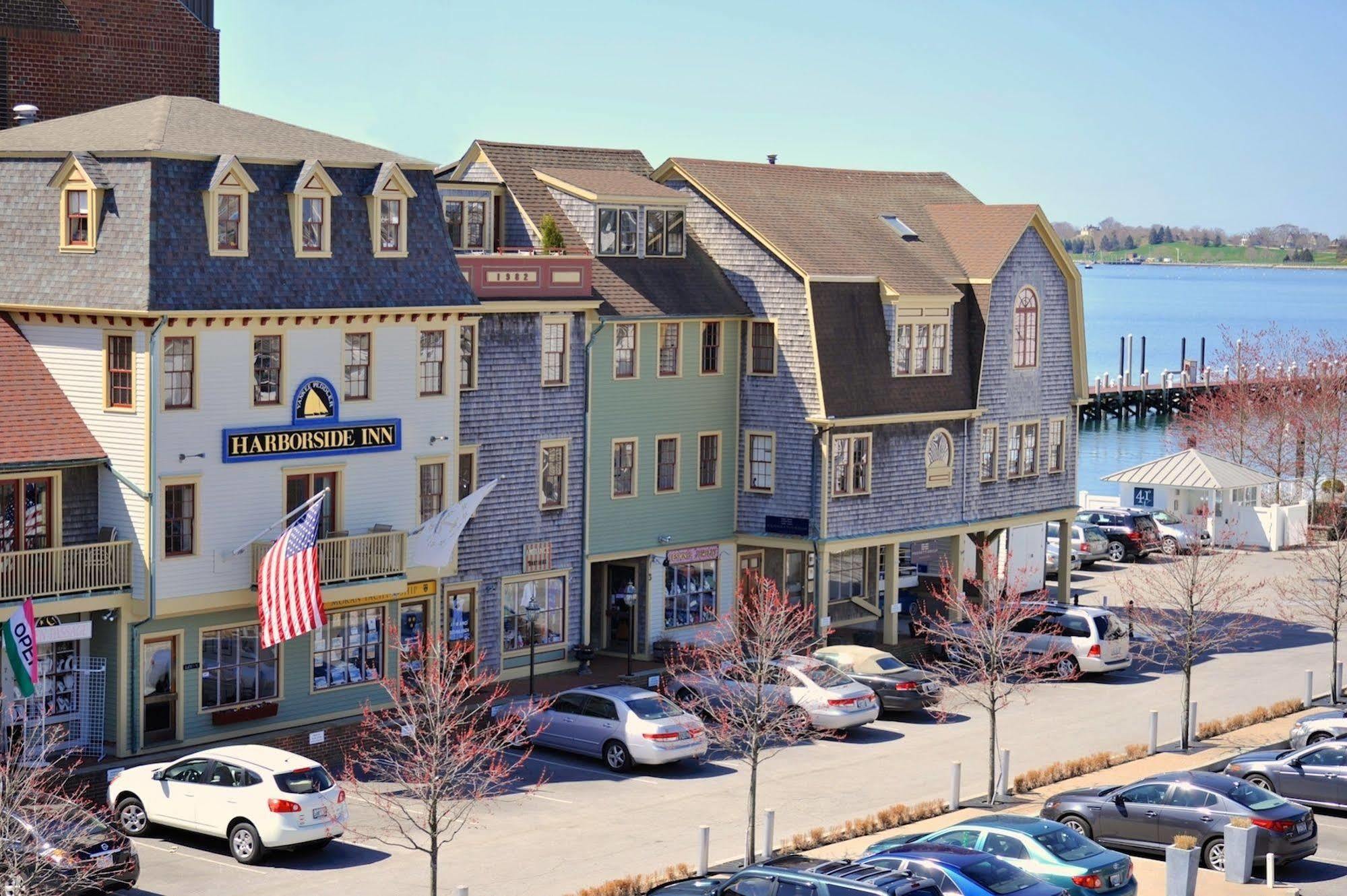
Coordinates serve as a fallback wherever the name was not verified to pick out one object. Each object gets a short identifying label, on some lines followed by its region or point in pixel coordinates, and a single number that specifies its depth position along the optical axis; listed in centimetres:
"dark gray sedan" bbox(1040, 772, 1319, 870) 3328
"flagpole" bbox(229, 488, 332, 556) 3881
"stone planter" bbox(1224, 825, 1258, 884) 3250
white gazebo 7356
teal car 2928
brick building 5188
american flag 3791
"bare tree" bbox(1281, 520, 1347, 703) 4894
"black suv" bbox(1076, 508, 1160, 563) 7062
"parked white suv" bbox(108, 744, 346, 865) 3253
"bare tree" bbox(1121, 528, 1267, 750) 4531
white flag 4194
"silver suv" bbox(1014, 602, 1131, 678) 5094
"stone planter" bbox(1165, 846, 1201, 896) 3089
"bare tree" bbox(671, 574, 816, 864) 3591
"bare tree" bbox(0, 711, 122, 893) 2667
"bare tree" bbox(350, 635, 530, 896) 3088
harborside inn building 3753
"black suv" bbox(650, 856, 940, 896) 2595
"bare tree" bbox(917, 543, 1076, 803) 4068
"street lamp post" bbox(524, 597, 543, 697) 4588
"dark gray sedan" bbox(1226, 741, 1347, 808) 3778
